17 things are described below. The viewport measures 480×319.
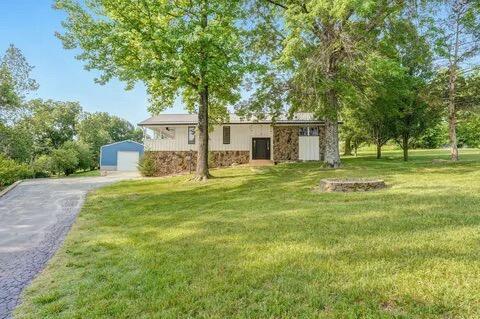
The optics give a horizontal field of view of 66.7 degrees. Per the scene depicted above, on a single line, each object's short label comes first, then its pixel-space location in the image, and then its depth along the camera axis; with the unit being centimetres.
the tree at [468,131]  2199
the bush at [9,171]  2111
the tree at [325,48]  1623
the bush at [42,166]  3634
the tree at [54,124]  4675
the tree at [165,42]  1485
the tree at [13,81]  2653
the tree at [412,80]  1788
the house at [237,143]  2714
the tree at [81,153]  4244
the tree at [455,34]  1967
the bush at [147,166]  2481
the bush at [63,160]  3775
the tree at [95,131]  5475
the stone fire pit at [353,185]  1130
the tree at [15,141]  3013
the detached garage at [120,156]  4097
